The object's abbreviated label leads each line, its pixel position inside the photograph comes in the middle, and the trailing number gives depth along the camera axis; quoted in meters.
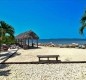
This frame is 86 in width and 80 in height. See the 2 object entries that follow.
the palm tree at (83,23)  8.30
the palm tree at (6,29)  8.28
